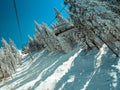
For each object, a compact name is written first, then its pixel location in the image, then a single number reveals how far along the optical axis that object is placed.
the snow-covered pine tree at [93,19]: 10.66
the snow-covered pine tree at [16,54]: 39.49
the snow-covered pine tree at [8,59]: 29.65
